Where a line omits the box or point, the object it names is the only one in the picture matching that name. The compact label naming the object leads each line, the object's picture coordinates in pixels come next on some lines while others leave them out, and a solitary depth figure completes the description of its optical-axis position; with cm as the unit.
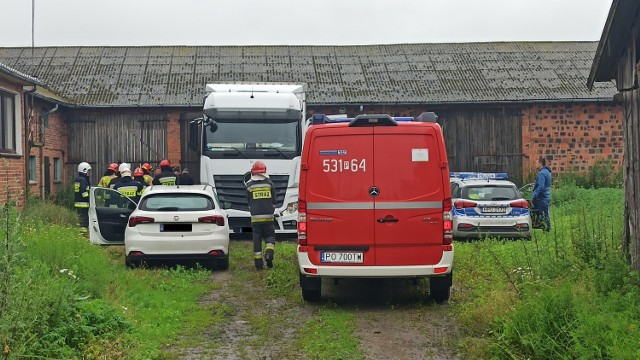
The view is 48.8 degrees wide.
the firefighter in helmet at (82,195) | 1582
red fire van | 855
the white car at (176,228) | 1147
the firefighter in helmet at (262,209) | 1223
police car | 1501
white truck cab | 1583
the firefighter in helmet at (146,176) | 1725
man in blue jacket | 1662
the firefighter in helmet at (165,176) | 1670
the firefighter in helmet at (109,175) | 1627
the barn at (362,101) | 2497
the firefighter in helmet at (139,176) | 1651
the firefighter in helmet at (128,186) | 1497
